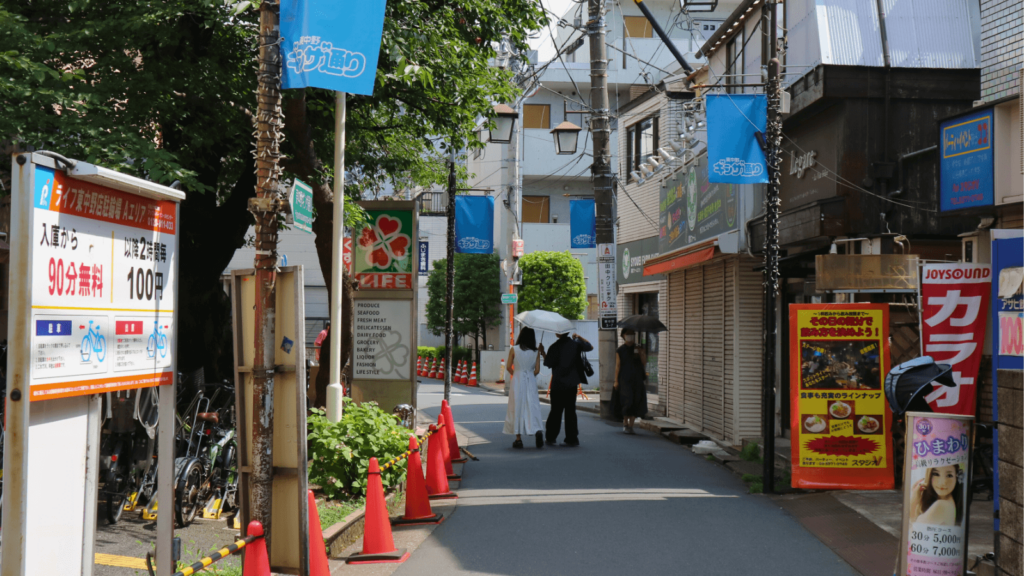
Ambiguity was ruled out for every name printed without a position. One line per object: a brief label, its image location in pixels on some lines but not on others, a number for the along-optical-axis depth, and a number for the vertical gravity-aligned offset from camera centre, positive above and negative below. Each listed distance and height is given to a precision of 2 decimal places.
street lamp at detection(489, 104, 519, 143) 17.95 +3.94
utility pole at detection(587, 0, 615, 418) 18.80 +4.18
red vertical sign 9.15 -0.04
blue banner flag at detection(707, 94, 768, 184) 11.68 +2.38
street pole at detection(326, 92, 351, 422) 7.59 +0.48
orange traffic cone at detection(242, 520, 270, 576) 5.09 -1.41
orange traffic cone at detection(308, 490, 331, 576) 6.19 -1.66
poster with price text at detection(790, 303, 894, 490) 10.24 -1.13
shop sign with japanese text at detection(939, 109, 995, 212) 9.41 +1.73
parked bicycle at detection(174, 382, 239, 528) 8.50 -1.53
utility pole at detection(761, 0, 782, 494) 10.93 +1.01
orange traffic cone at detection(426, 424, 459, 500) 10.75 -1.98
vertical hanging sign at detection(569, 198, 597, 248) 23.77 +2.48
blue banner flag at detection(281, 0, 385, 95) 6.84 +2.11
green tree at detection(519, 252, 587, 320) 35.72 +1.25
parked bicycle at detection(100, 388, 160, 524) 8.38 -1.35
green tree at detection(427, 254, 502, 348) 39.38 +0.98
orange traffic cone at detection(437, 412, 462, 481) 11.58 -1.84
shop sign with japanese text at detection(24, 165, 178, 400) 3.77 +0.11
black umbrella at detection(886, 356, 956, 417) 5.82 -0.42
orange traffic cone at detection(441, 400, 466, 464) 13.32 -1.94
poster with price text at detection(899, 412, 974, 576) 5.78 -1.18
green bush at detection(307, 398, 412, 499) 9.30 -1.47
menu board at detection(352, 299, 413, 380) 13.05 -0.38
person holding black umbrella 17.58 -1.32
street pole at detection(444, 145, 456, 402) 18.56 +0.83
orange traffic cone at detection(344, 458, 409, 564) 7.70 -1.95
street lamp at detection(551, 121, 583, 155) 19.41 +3.98
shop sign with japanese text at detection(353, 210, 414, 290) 13.09 +0.91
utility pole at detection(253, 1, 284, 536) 6.01 +0.43
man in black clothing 15.56 -1.14
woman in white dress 15.32 -1.51
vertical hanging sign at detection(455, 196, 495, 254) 23.56 +2.43
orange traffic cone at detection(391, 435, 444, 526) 9.28 -1.98
